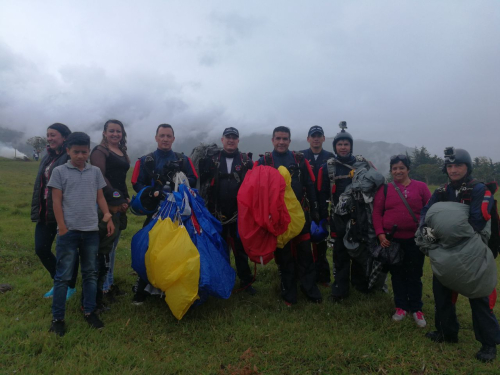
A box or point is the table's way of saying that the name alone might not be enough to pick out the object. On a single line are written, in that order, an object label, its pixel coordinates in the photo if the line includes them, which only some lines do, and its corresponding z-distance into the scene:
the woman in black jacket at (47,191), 4.06
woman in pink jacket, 4.00
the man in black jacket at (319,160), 5.61
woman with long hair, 4.25
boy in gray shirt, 3.56
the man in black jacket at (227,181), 4.83
